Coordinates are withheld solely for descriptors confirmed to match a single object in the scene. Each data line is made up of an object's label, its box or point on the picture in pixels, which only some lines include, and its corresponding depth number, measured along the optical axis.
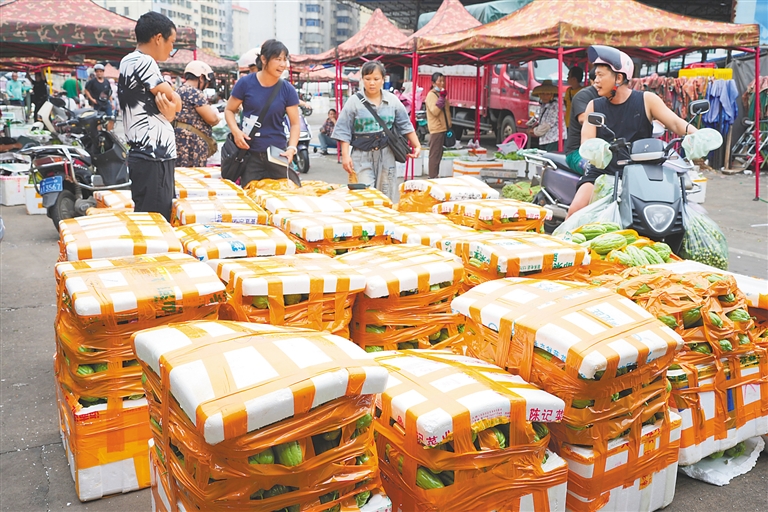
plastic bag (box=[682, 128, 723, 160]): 4.73
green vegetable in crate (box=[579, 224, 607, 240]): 4.37
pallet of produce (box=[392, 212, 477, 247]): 3.83
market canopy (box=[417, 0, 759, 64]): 9.41
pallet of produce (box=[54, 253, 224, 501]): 2.57
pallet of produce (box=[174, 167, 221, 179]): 5.74
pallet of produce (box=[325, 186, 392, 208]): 4.84
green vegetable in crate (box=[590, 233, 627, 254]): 4.01
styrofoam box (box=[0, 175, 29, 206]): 10.58
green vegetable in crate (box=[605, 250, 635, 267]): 3.80
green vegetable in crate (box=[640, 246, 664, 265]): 3.87
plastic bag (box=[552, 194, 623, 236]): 4.77
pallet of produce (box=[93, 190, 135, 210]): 4.78
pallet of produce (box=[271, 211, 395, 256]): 3.69
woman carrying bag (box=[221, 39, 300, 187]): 5.56
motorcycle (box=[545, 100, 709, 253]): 4.62
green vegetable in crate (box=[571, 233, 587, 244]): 4.22
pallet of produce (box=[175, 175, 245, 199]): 4.86
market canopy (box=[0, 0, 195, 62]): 9.66
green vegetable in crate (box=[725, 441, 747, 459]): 3.22
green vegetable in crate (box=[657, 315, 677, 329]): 2.88
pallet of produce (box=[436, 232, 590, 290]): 3.27
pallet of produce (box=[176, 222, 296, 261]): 3.32
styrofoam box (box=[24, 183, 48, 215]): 9.84
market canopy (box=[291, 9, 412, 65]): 13.13
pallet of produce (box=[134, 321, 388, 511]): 1.71
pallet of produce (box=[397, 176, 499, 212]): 5.12
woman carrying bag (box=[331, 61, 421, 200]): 6.34
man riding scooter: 5.01
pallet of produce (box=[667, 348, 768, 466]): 2.91
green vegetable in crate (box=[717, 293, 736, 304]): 3.04
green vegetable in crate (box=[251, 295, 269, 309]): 2.74
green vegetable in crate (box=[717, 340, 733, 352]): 2.95
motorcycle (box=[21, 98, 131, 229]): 8.30
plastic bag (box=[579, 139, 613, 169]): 4.96
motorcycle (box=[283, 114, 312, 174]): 13.84
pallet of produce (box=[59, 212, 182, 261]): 3.21
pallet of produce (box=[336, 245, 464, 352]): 2.94
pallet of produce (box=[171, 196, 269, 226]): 4.05
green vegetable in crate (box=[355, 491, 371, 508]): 2.00
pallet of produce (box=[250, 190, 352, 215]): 4.29
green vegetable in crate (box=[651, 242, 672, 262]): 3.95
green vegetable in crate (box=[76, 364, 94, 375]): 2.64
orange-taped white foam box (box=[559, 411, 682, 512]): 2.44
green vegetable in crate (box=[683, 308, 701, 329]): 2.90
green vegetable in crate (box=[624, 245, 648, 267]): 3.82
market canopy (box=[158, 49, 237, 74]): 24.41
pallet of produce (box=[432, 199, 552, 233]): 4.31
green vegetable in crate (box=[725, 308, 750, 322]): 3.03
